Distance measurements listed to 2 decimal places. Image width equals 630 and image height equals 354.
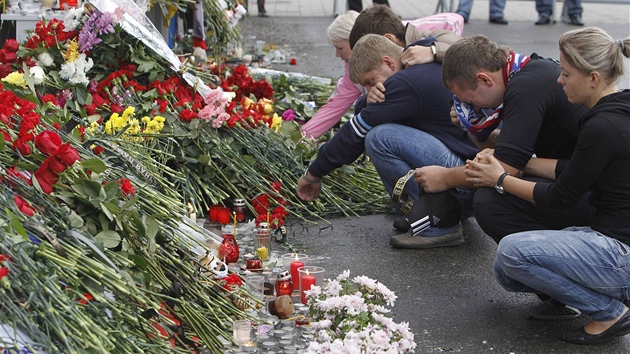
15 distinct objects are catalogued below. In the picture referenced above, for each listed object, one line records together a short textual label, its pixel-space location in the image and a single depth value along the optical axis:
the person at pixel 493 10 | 14.30
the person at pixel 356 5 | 12.84
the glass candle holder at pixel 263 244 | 4.41
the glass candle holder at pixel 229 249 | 4.26
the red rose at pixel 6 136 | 3.43
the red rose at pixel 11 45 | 5.43
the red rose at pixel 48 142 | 3.26
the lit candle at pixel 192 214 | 4.37
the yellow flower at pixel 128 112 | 4.68
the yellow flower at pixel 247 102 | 5.72
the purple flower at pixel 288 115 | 6.16
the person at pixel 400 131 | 4.62
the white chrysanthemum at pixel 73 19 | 5.45
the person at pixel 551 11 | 14.45
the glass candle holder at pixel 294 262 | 4.00
